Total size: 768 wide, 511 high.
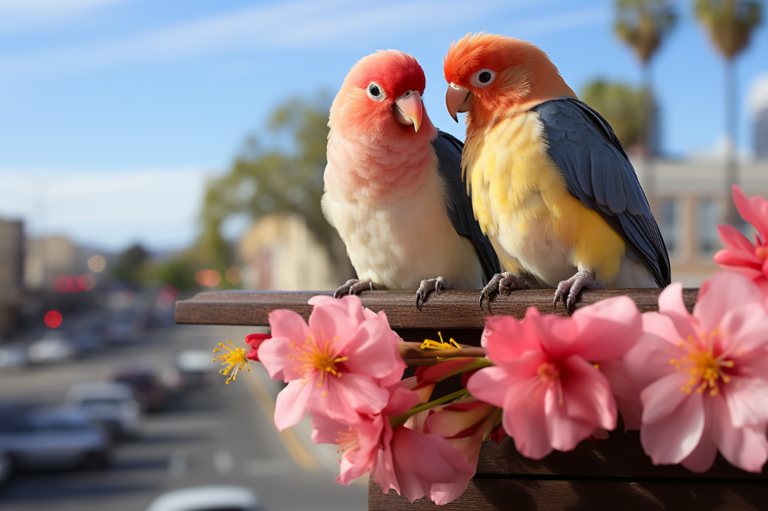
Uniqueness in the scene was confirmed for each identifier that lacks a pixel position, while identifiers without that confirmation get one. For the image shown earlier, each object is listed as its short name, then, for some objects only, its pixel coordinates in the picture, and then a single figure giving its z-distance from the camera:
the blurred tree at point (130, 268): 72.44
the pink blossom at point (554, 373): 0.61
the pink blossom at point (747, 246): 0.69
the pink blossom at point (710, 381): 0.60
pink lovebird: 1.44
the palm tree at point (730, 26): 17.69
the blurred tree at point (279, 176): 18.75
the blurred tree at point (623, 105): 20.77
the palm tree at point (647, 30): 18.31
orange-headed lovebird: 1.08
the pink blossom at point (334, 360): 0.72
